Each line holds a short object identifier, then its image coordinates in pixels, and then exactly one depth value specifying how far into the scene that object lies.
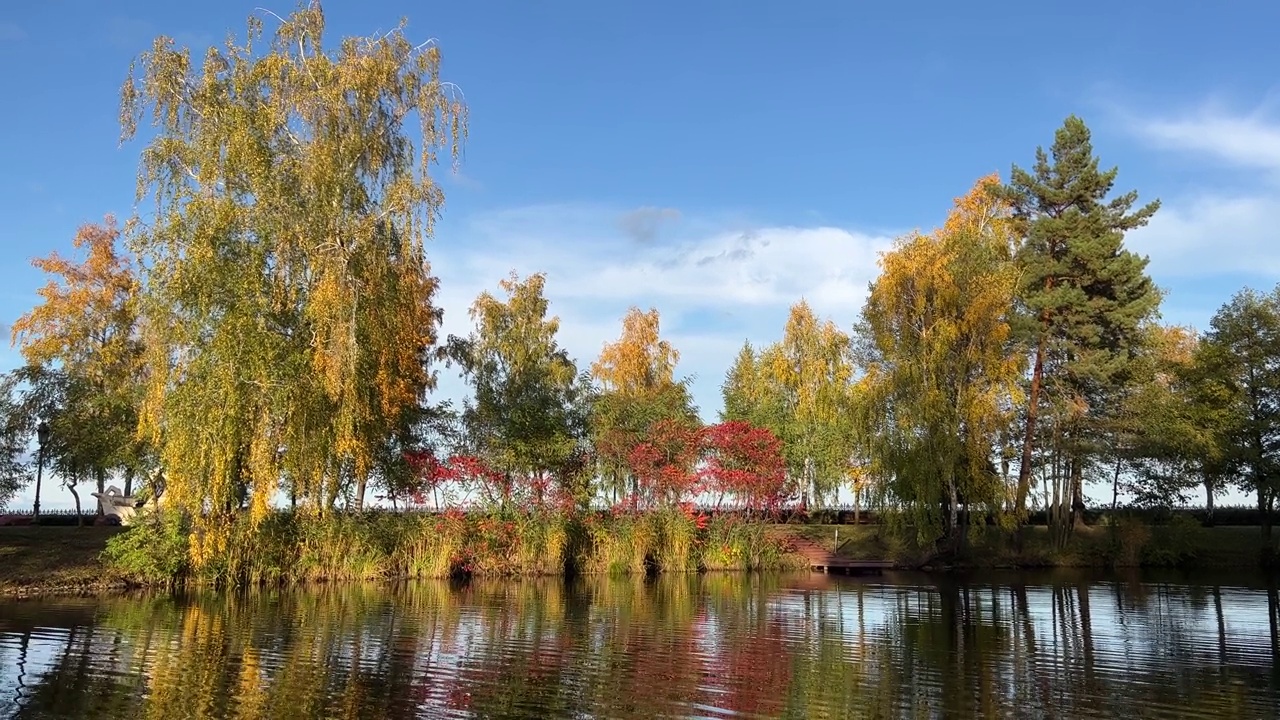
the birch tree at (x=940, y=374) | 33.44
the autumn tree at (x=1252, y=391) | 36.06
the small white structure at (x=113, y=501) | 33.76
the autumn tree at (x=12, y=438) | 36.59
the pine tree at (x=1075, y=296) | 35.78
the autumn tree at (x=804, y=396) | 43.19
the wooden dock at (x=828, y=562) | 34.35
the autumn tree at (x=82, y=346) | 34.56
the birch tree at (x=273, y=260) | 22.27
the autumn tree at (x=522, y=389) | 33.66
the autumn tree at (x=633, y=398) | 33.81
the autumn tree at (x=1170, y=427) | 35.47
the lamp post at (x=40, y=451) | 37.38
